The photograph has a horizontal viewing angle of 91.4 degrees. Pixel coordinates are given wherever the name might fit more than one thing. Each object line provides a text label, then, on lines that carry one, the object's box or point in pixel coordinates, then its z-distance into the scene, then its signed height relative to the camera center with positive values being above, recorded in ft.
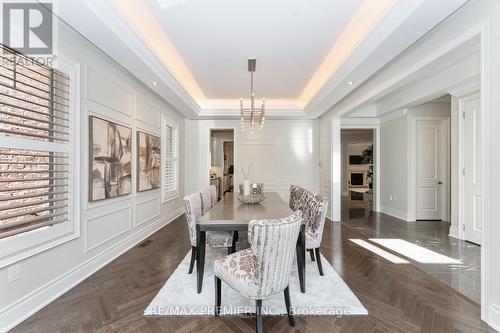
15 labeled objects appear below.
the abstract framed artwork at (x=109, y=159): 9.57 +0.28
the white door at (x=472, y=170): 12.91 -0.20
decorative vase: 11.82 -1.08
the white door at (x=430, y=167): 18.35 -0.06
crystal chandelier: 12.55 +5.18
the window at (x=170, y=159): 17.08 +0.50
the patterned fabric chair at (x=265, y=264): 5.51 -2.45
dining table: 7.20 -1.68
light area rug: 6.93 -4.09
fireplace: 38.83 -2.07
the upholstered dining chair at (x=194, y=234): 8.76 -2.60
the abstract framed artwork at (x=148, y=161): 13.36 +0.27
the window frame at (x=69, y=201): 6.34 -1.25
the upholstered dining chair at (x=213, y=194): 12.76 -1.51
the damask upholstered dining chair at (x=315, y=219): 8.75 -1.96
